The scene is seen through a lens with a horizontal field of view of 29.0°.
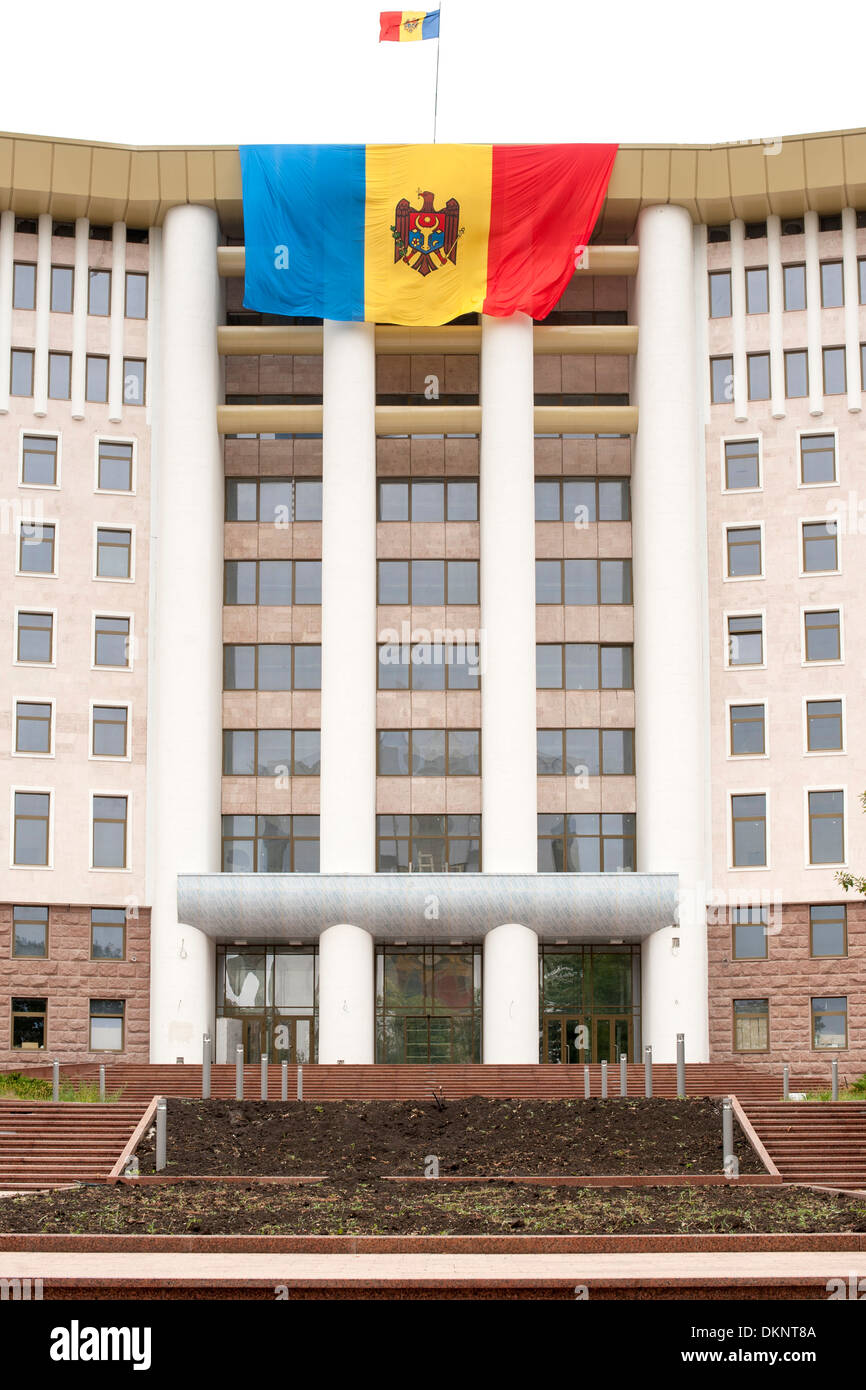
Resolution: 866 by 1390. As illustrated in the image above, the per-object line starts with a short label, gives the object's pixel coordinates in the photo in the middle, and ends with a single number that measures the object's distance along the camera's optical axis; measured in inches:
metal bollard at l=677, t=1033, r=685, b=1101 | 1328.7
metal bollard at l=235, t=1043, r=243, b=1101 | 1353.3
